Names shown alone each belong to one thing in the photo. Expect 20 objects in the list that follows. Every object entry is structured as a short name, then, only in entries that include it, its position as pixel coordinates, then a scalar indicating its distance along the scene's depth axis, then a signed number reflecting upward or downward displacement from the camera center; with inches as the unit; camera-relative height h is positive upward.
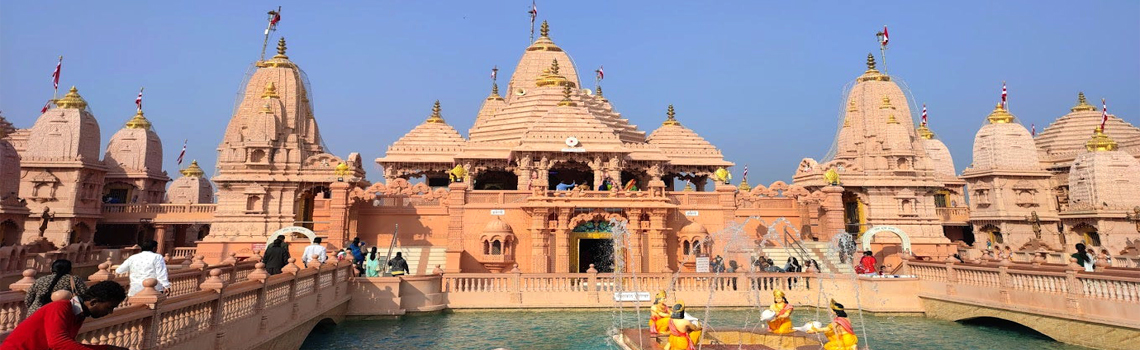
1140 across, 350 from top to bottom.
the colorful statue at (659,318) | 481.7 -55.0
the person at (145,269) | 367.6 -10.4
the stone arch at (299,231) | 970.1 +31.6
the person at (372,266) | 737.0 -18.9
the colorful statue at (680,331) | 410.0 -55.4
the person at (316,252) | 672.7 -1.4
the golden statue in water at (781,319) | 501.4 -58.2
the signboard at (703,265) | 847.1 -22.8
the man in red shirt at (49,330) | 168.6 -21.6
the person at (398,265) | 735.5 -18.3
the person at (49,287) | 243.5 -14.1
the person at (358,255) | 759.7 -5.6
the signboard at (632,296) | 725.3 -56.8
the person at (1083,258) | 610.1 -11.9
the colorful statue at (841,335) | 416.5 -59.5
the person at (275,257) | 620.1 -6.2
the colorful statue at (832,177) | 1171.3 +134.2
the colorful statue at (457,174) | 1123.4 +141.5
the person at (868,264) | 806.5 -21.7
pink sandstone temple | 995.9 +130.2
